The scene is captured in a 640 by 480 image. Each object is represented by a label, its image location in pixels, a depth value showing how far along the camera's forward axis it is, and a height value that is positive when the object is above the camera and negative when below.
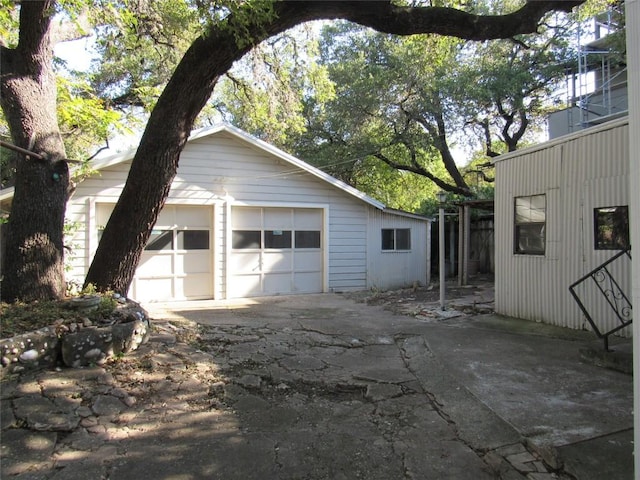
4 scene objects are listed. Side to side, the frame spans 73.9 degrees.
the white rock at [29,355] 4.03 -1.05
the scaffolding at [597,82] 11.76 +4.91
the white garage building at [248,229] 10.24 +0.46
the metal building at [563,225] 6.25 +0.33
